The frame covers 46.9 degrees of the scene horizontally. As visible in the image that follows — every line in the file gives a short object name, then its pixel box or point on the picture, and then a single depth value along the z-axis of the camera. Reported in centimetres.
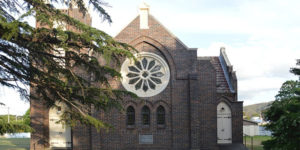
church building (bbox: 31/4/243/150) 1962
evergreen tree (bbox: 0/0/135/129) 943
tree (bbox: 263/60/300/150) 1209
